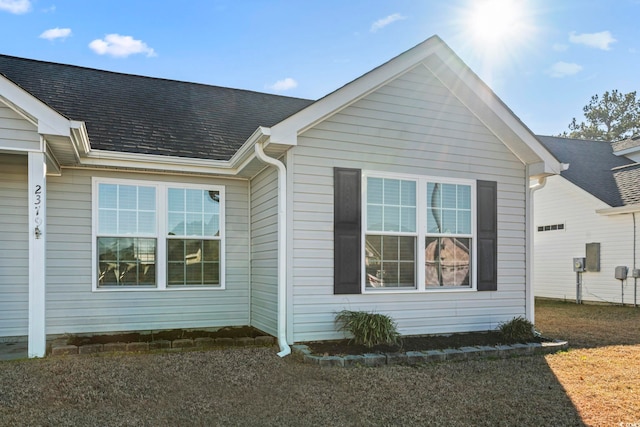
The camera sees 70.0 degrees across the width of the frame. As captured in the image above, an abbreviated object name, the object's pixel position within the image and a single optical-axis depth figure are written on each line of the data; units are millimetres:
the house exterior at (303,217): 6066
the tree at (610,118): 33906
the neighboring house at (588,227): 11992
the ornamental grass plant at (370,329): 5773
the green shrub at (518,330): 6527
